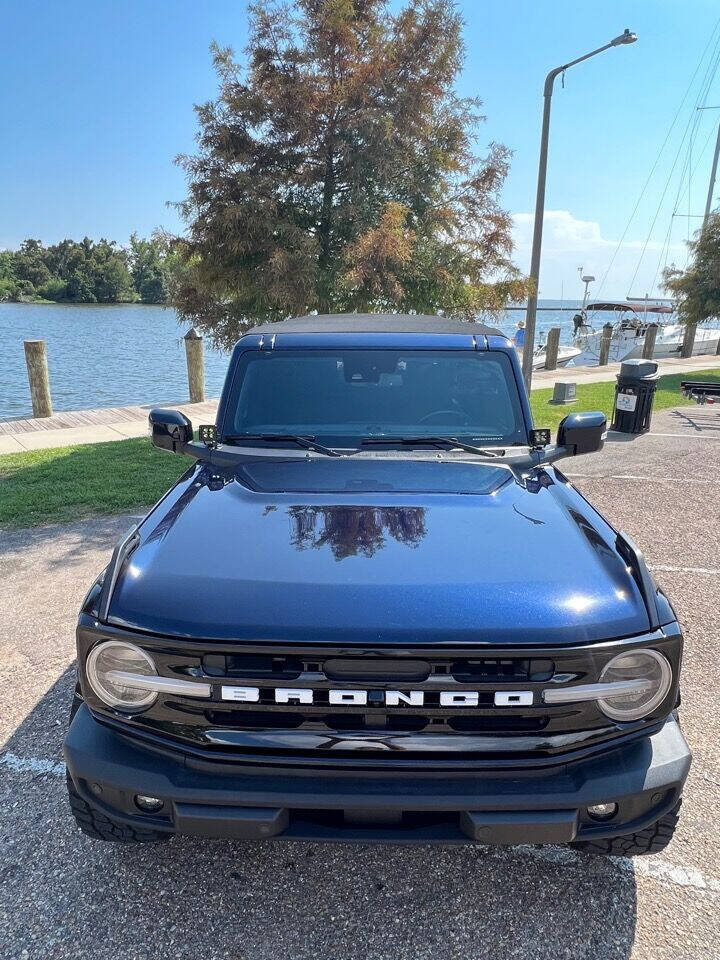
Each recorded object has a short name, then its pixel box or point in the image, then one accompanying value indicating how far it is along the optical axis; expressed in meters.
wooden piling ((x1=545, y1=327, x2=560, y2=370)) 19.56
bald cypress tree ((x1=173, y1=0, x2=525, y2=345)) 7.30
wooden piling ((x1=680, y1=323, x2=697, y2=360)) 23.69
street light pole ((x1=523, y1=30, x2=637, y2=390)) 10.59
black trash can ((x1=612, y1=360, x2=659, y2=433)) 10.10
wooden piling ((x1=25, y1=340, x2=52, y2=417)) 10.71
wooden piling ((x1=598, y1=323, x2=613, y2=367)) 22.16
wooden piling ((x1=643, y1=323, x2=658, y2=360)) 21.77
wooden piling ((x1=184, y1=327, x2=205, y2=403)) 12.19
